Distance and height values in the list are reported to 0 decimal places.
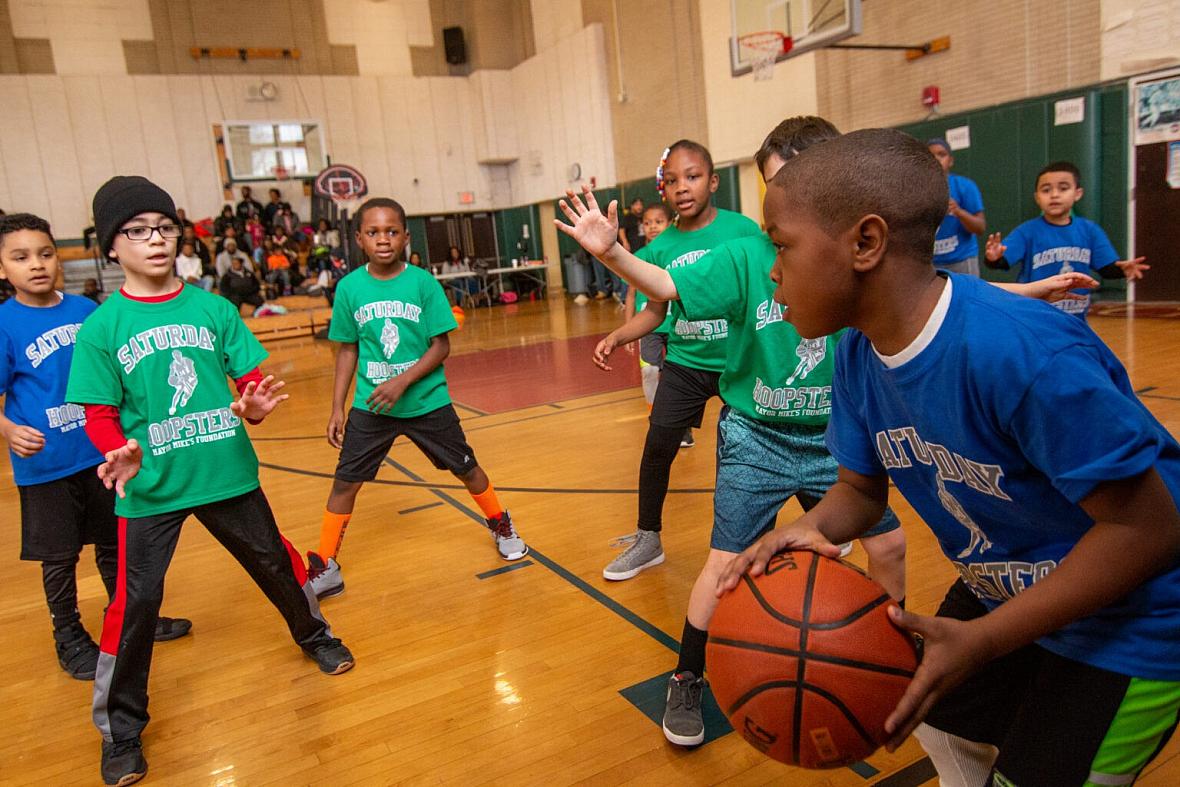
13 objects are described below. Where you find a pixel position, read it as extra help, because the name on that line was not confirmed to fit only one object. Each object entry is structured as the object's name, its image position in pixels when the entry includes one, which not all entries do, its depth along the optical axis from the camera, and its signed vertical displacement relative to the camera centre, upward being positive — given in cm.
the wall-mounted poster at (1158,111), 841 +75
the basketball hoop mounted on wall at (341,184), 1711 +165
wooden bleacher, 1511 -95
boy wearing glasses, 236 -42
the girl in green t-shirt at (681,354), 314 -49
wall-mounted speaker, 2088 +518
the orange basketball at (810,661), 132 -72
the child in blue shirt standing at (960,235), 613 -23
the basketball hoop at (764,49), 1102 +234
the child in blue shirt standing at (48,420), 289 -45
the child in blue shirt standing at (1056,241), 481 -27
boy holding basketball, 107 -38
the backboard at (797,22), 985 +249
